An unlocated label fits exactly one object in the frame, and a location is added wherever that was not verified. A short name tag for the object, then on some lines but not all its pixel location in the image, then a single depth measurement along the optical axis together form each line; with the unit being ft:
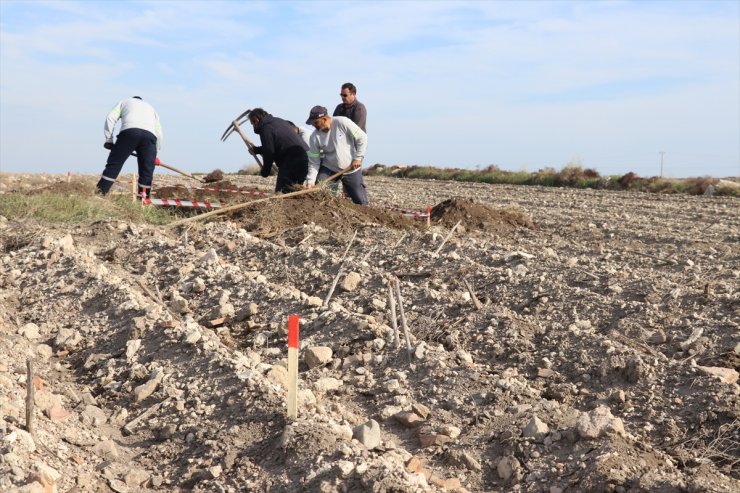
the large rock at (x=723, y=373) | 15.81
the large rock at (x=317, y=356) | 17.61
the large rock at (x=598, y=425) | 13.41
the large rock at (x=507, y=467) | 13.30
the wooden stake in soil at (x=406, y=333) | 17.30
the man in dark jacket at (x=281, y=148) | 36.29
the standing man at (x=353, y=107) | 36.11
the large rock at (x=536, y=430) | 13.85
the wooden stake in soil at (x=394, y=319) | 17.88
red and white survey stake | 13.50
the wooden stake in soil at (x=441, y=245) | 26.20
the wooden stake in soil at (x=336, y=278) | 21.11
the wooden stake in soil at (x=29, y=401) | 12.97
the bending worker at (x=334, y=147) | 33.99
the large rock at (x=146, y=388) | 15.84
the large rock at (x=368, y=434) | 13.37
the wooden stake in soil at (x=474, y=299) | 20.31
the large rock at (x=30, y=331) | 19.24
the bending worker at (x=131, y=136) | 34.91
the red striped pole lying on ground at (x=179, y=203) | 35.19
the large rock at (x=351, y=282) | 22.51
